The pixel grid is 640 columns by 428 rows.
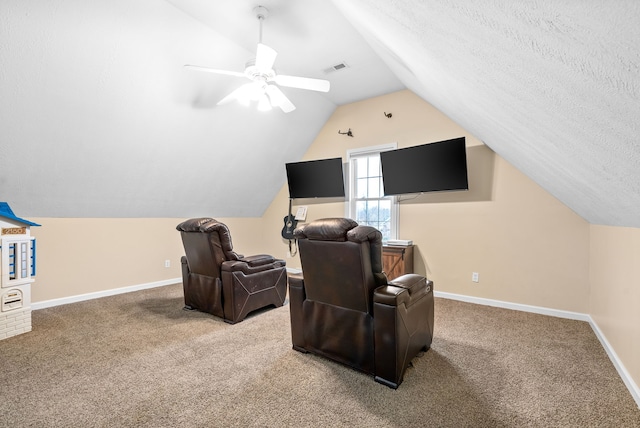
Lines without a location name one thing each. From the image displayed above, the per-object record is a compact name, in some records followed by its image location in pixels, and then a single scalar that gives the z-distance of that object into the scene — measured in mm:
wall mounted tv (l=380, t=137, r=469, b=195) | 3900
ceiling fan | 2604
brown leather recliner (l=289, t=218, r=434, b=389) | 2064
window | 4934
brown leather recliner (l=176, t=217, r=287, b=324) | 3311
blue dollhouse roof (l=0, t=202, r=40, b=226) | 2934
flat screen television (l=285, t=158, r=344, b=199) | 5199
